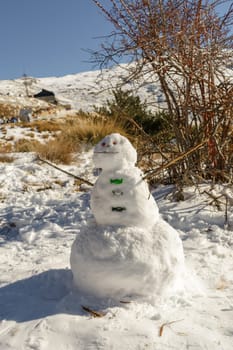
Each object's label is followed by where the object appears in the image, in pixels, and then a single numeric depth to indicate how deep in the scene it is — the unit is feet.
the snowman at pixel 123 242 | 5.14
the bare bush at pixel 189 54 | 9.43
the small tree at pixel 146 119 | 23.63
